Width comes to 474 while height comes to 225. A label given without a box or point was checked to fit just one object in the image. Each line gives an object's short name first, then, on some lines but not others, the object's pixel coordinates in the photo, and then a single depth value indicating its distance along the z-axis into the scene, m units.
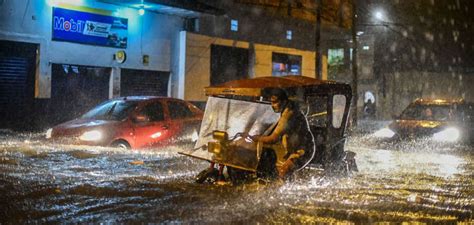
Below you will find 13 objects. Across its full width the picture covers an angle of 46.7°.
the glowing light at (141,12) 20.73
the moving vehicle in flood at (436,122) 15.29
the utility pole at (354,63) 24.91
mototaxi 7.73
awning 19.86
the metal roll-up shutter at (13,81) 17.41
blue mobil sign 18.39
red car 11.22
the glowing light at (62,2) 18.00
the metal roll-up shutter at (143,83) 21.06
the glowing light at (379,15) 39.59
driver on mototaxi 7.53
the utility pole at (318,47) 22.71
